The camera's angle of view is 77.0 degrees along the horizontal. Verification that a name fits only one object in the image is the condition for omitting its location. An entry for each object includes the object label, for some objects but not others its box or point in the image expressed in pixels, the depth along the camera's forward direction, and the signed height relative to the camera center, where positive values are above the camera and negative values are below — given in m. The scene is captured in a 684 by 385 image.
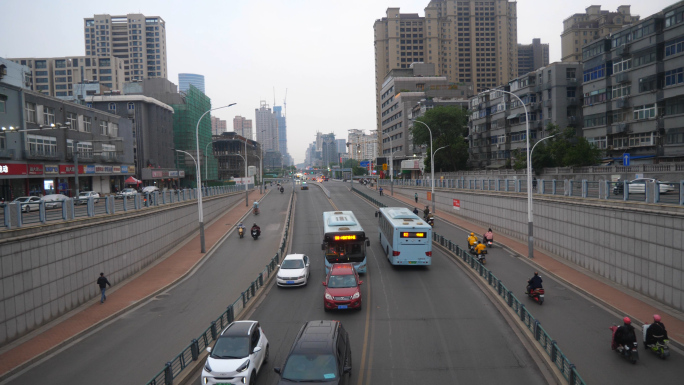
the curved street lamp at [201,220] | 31.73 -3.21
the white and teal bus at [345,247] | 23.41 -4.03
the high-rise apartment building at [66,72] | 120.38 +30.75
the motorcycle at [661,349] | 13.05 -5.58
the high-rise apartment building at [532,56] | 183.62 +48.68
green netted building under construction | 90.12 +10.68
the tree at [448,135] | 76.06 +6.59
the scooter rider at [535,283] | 18.61 -4.96
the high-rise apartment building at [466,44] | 151.62 +45.44
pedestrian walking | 20.69 -5.05
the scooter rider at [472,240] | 27.58 -4.57
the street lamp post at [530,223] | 27.28 -3.48
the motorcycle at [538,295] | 18.53 -5.47
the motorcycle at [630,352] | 12.75 -5.57
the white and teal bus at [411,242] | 24.23 -4.03
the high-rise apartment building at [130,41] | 144.00 +46.70
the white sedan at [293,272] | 22.53 -5.21
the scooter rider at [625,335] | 12.86 -5.07
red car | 17.92 -4.97
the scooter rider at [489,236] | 29.88 -4.63
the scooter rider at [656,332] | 13.10 -5.10
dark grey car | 10.12 -4.57
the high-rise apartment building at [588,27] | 103.56 +35.62
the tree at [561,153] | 45.44 +1.62
